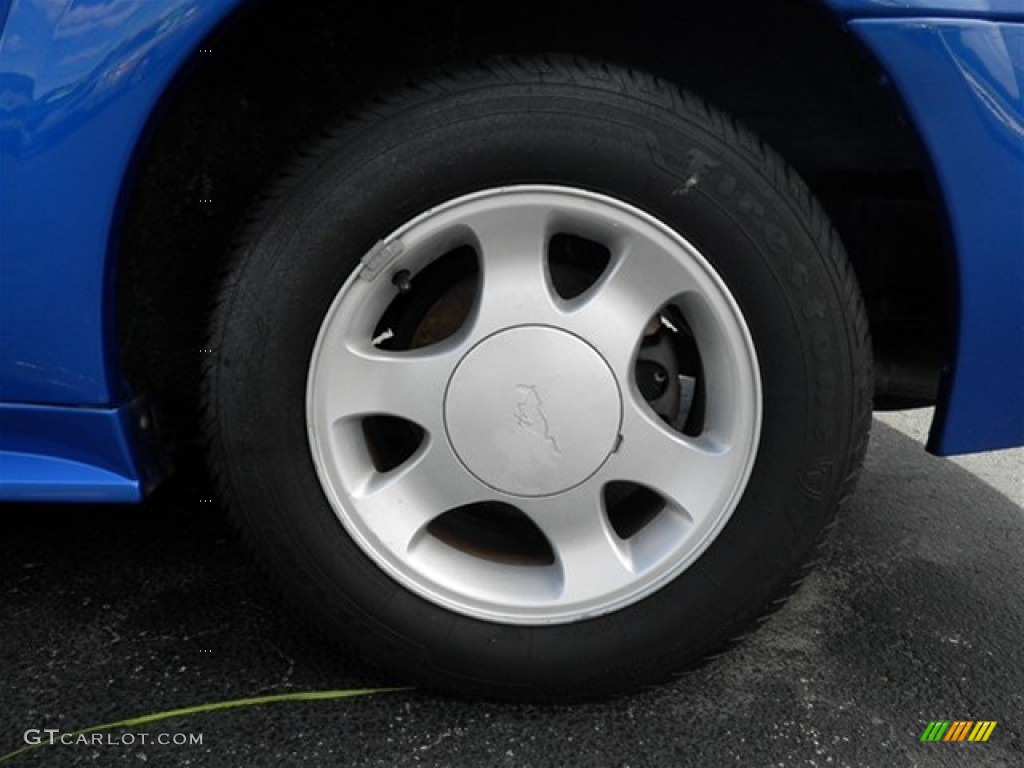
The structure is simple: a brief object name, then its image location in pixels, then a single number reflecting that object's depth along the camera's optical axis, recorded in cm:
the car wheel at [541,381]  105
